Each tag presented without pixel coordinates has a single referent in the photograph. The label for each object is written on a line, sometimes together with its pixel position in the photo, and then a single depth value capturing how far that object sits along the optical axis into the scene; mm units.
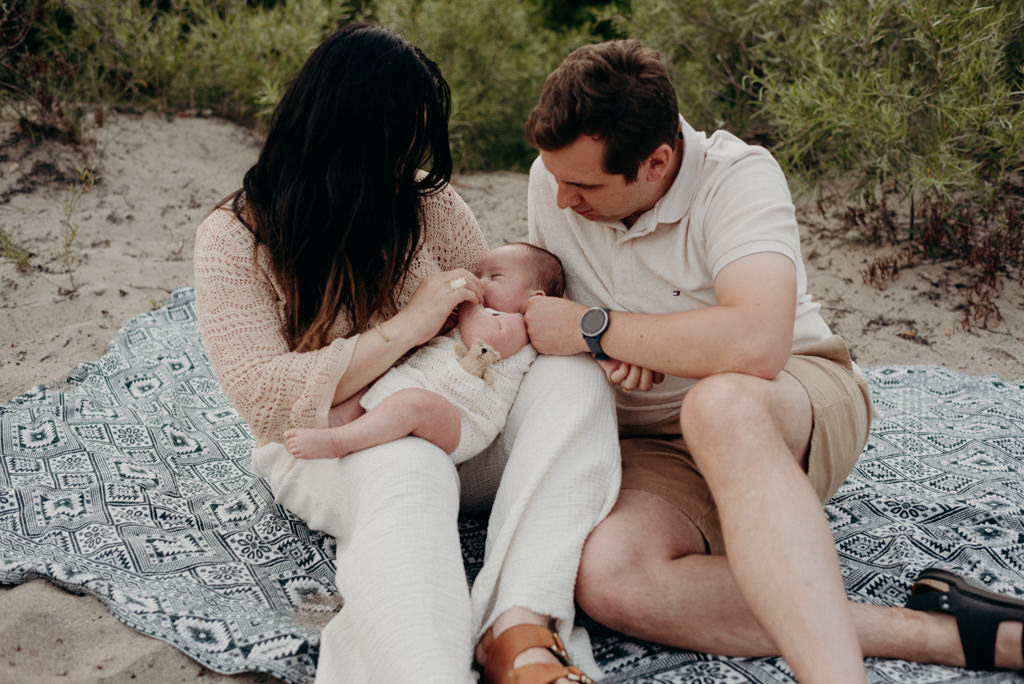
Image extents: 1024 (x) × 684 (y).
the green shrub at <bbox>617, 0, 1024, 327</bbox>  4391
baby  2299
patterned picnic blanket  2307
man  1969
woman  2133
